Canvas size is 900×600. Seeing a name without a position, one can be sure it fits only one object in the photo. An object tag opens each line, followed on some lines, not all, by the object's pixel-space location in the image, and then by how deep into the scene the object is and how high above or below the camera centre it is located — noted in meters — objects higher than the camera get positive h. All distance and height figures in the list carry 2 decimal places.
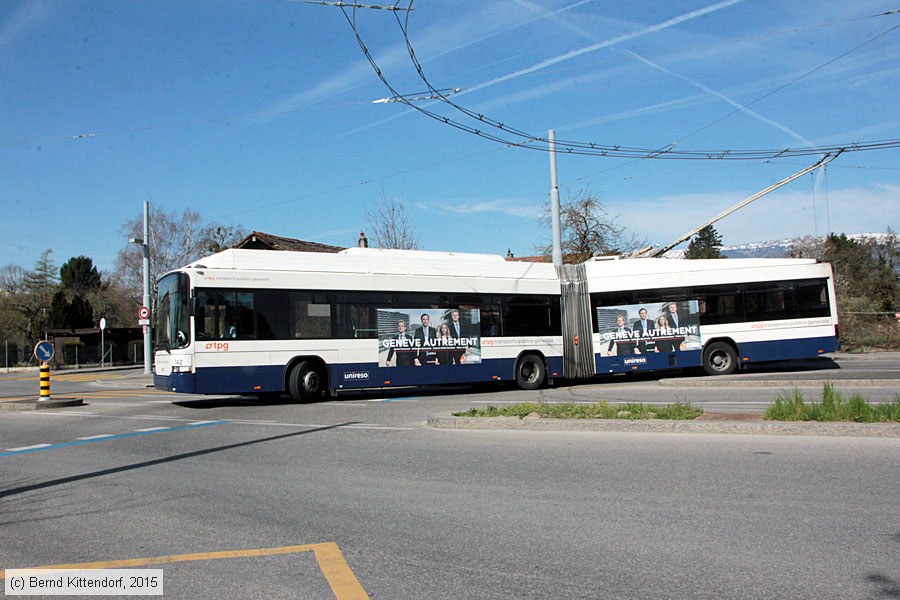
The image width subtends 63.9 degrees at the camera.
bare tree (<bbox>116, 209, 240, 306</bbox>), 52.75 +8.24
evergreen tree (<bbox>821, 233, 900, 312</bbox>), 39.14 +3.73
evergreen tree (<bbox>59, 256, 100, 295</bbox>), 80.19 +9.89
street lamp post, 30.67 +3.11
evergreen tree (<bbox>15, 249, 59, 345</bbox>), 57.38 +4.48
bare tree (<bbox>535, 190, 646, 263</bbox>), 46.44 +6.93
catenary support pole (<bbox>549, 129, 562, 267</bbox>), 27.50 +4.61
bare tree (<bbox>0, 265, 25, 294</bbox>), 70.12 +8.57
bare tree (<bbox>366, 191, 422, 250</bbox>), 43.03 +6.13
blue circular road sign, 18.00 +0.28
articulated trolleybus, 16.31 +0.60
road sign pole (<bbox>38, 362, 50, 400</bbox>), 17.95 -0.48
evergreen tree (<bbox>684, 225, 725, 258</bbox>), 90.44 +11.33
